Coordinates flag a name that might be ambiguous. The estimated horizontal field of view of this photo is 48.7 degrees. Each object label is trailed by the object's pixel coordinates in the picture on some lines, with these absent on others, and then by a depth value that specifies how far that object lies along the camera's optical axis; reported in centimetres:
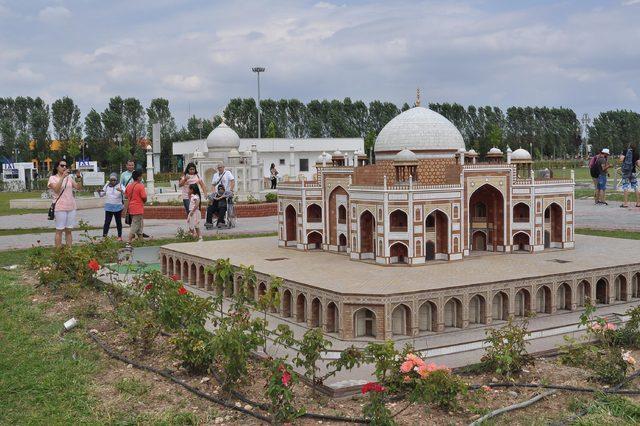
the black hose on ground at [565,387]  937
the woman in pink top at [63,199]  1800
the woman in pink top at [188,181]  2252
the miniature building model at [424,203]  1587
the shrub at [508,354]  992
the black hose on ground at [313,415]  849
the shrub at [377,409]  804
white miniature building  3959
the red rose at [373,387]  812
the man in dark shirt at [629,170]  3144
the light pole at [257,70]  6481
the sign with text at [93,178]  5438
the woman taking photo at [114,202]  2142
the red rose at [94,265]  1480
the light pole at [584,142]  6973
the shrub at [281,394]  831
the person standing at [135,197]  2091
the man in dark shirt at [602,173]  3195
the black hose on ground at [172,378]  886
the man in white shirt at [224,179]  2623
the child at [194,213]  2216
